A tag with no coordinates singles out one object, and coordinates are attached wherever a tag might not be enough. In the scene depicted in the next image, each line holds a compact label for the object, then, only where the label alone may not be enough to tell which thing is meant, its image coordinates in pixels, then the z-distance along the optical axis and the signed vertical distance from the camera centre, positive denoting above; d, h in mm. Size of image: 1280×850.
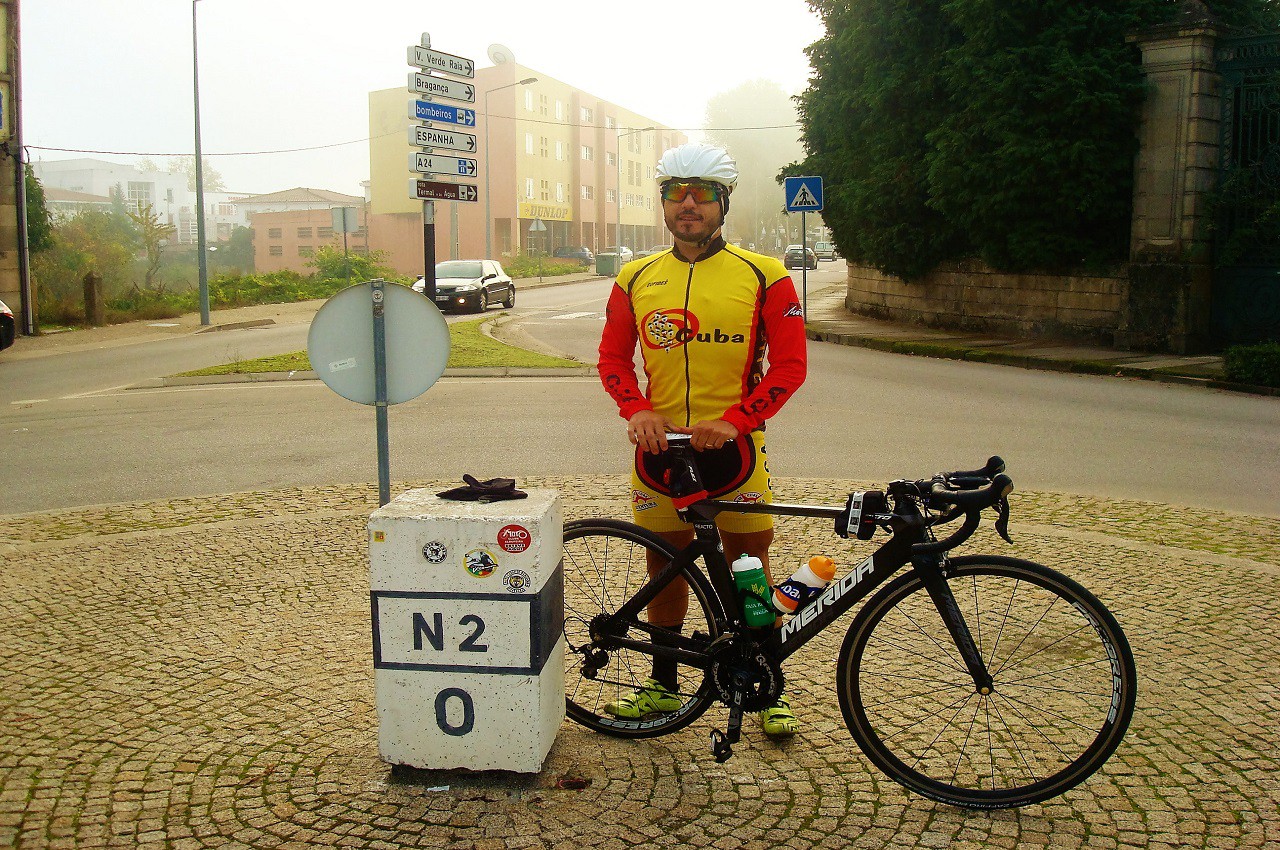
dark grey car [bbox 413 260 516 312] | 30812 +50
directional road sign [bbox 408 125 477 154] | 11367 +1466
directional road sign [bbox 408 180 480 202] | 11703 +980
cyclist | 3617 -207
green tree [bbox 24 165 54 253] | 25906 +1488
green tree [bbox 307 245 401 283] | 40156 +734
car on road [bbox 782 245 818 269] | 51688 +1345
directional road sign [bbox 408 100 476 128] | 11258 +1710
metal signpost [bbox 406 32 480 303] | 11258 +1666
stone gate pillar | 16422 +1560
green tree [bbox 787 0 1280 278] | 17281 +2584
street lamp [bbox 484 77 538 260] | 50425 +2492
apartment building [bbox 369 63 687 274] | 71375 +7395
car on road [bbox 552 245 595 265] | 71625 +2119
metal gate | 15820 +1303
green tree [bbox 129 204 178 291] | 43938 +2239
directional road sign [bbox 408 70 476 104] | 11195 +1940
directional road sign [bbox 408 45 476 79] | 11195 +2191
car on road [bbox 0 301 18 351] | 19383 -673
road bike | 3275 -1073
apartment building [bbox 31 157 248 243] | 139625 +12889
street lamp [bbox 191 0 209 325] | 27406 +1894
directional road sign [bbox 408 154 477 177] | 11500 +1232
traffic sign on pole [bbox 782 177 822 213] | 22641 +1837
